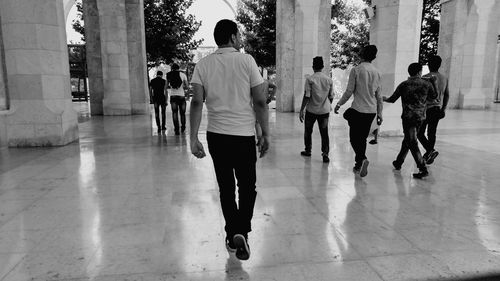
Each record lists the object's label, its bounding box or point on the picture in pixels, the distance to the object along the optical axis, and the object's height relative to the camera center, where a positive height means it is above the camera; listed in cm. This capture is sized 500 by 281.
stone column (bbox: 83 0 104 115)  1777 +100
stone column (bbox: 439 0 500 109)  1881 +153
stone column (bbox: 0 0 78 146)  848 +15
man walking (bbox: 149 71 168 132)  1102 -42
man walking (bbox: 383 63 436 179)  581 -39
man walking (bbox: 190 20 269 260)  317 -33
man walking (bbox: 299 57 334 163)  704 -39
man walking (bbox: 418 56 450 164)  653 -56
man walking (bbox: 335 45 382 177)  596 -37
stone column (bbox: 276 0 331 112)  1681 +162
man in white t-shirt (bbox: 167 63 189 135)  1024 -37
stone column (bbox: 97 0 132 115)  1650 +89
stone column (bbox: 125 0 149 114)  1752 +96
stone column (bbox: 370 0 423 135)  1008 +96
